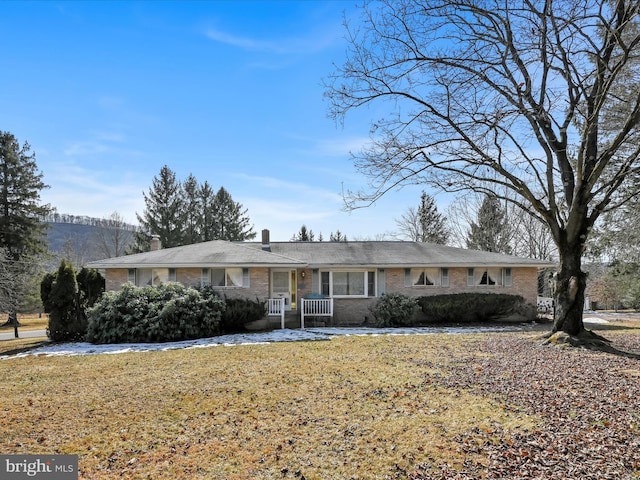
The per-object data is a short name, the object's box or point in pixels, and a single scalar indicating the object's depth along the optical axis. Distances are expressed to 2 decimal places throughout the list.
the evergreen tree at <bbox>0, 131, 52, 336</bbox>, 27.19
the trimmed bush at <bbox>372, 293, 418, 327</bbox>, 16.59
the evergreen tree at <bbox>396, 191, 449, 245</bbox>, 37.28
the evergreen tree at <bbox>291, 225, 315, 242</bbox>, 45.12
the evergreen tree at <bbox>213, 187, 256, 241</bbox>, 41.00
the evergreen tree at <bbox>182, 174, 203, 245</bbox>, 39.03
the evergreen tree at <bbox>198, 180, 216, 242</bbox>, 40.28
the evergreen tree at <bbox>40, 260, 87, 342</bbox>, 14.09
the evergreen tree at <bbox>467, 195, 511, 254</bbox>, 31.46
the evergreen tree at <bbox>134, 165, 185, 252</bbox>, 36.84
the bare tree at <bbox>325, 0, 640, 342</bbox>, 9.81
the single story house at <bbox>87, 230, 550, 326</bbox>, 16.22
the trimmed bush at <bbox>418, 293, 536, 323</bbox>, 16.91
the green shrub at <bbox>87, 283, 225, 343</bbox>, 13.17
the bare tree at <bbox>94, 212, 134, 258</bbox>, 40.41
